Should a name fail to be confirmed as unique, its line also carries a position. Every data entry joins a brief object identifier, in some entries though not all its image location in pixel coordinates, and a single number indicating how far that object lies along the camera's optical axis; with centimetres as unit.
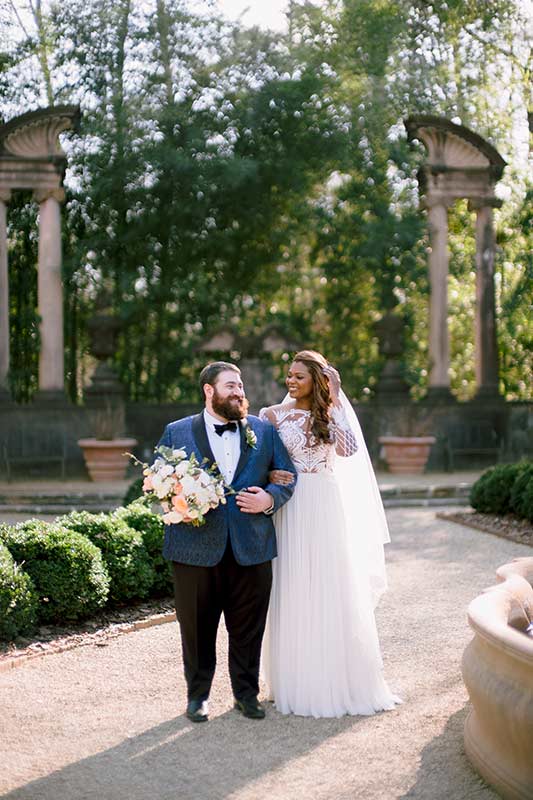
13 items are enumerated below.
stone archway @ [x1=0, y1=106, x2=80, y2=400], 1705
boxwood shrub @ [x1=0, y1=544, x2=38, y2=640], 580
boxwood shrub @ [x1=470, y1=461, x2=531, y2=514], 1112
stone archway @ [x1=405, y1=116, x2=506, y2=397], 1794
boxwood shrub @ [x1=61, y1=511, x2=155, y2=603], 674
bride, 467
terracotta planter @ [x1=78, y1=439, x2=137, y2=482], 1619
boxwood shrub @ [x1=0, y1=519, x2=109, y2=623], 621
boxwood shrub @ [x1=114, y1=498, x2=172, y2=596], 714
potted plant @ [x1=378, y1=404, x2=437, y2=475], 1673
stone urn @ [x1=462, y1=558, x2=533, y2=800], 346
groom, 457
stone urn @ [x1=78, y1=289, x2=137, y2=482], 1627
